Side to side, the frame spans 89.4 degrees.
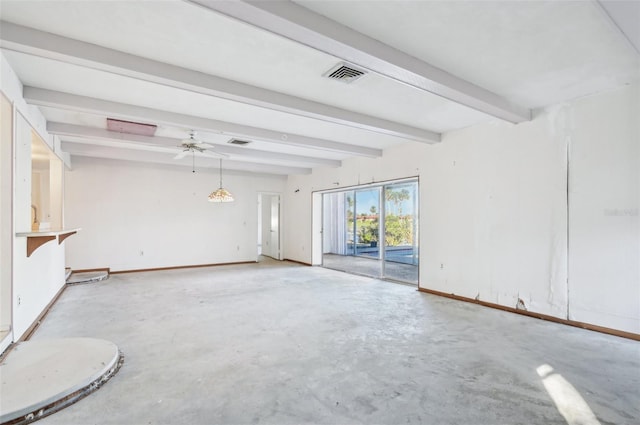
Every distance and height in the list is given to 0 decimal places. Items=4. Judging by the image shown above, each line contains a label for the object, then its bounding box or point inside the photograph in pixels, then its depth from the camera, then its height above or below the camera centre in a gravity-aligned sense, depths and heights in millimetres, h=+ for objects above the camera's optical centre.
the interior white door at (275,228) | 10052 -419
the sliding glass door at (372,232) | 7046 -472
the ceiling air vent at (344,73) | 2945 +1347
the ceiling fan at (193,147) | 5063 +1098
